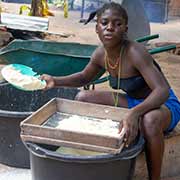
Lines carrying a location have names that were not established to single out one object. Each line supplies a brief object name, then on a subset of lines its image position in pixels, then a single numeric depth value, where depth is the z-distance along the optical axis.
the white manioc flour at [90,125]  2.36
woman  2.32
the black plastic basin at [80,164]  2.10
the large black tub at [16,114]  2.80
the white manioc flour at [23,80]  2.55
